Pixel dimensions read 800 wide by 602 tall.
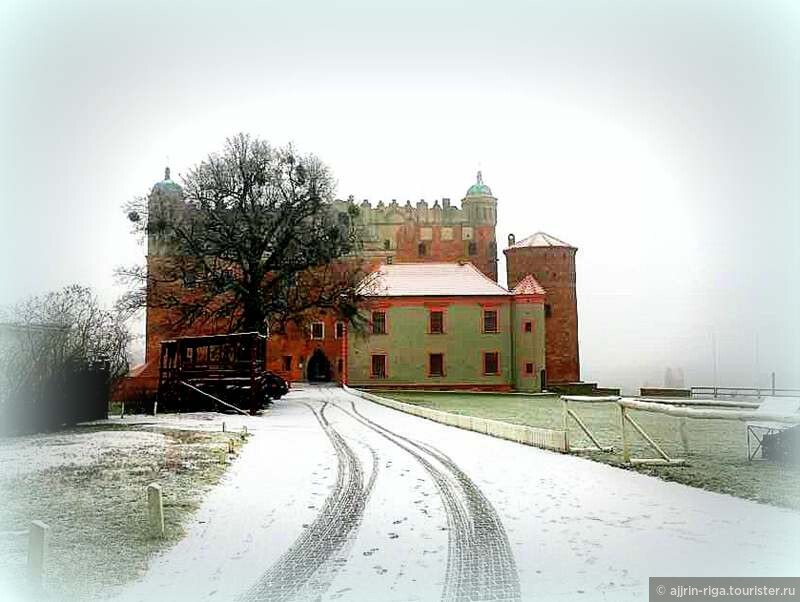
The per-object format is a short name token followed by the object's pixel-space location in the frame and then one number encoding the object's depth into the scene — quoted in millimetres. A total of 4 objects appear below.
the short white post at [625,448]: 9267
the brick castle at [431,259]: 26391
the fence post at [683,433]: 9242
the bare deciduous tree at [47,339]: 12977
